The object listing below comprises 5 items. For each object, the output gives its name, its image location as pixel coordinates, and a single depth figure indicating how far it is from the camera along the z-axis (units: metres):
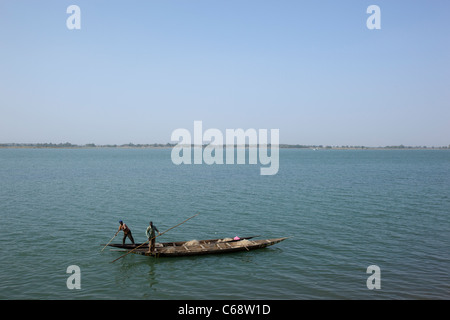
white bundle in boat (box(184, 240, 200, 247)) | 22.94
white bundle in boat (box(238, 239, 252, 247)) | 23.17
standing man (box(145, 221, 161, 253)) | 21.62
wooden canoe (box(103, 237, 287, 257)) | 21.72
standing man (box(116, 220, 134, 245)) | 22.88
